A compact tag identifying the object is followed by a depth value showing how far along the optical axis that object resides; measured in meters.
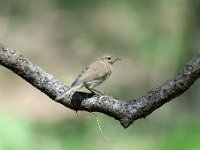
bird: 6.67
